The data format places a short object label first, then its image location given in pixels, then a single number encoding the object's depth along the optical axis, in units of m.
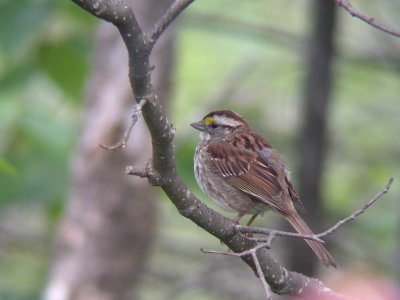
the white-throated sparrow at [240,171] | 10.79
